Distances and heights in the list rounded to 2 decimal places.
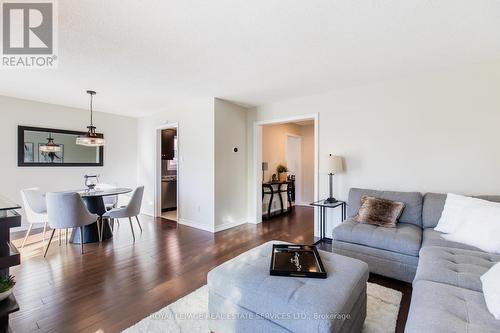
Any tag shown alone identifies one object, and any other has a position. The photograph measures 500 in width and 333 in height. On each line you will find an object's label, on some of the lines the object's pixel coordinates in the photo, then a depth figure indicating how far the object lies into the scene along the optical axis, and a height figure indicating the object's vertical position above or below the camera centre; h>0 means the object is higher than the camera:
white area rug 1.75 -1.21
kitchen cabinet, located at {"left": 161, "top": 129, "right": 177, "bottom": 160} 5.94 +0.59
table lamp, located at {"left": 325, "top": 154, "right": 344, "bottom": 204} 3.54 +0.01
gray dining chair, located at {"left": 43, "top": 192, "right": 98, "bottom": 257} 3.17 -0.60
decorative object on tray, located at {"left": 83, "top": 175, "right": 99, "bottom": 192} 4.04 -0.36
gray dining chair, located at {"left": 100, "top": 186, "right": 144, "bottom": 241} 3.71 -0.70
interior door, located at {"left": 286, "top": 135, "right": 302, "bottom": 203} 7.09 +0.11
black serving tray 1.60 -0.72
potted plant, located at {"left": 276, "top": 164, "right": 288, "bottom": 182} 6.30 -0.20
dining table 3.66 -0.73
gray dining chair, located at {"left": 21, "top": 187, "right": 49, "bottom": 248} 3.62 -0.65
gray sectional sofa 1.17 -0.76
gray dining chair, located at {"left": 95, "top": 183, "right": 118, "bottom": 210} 4.52 -0.70
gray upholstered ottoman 1.30 -0.80
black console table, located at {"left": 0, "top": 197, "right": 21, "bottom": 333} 1.42 -0.54
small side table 3.56 -0.80
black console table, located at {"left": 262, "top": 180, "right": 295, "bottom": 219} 5.47 -0.62
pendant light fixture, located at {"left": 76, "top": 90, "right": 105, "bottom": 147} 3.83 +0.44
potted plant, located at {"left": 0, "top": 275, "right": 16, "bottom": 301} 1.48 -0.77
